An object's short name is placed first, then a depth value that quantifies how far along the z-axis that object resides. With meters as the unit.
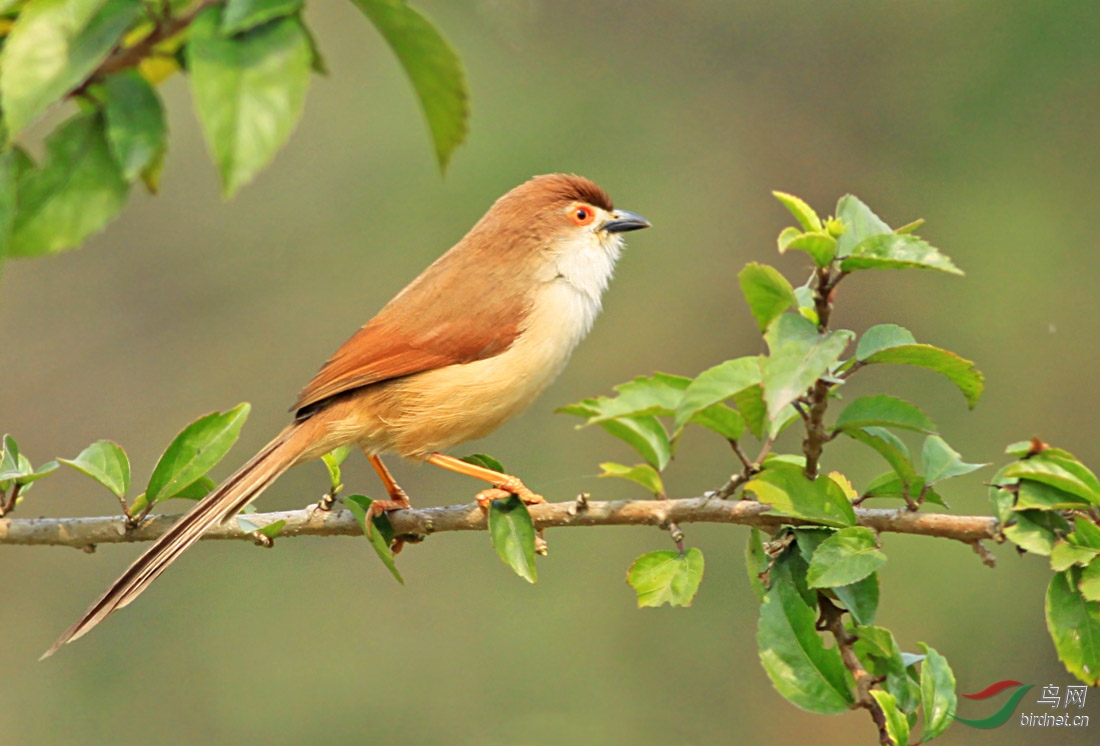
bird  8.48
